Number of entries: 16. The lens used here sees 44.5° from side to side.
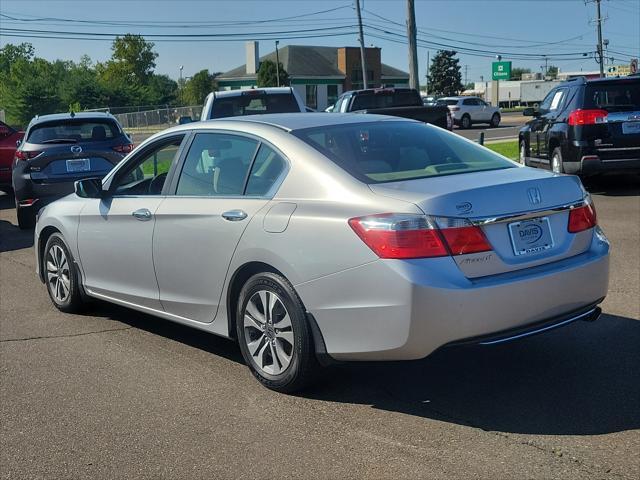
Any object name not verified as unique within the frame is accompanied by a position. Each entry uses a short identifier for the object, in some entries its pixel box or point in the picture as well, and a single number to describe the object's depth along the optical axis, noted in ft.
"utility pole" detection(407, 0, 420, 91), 85.15
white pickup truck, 40.98
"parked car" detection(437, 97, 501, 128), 147.02
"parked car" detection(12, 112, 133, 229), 37.11
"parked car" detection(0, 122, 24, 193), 49.57
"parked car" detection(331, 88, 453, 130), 52.80
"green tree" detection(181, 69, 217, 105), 290.76
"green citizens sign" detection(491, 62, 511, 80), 254.88
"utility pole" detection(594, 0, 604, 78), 222.19
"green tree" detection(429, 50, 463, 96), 350.23
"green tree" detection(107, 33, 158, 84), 316.70
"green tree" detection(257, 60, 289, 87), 242.78
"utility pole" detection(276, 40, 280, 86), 238.27
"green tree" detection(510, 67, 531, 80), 575.91
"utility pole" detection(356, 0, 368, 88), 153.58
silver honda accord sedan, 13.14
